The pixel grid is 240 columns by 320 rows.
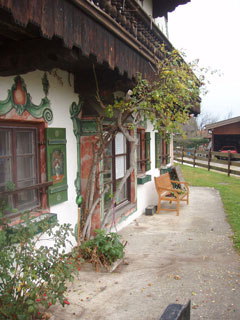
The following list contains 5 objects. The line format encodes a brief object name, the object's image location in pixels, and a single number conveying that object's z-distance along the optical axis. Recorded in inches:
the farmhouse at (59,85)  98.8
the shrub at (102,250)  152.2
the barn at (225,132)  862.3
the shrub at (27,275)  93.4
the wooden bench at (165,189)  277.0
